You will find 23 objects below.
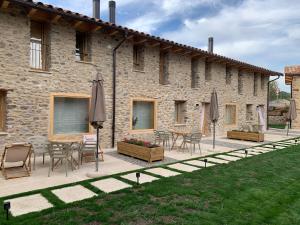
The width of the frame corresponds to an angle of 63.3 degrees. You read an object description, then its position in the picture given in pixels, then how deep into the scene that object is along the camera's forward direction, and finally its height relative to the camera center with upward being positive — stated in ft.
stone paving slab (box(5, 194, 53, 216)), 13.43 -5.46
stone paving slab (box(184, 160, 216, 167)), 25.09 -5.31
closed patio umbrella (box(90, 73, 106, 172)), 21.39 +0.65
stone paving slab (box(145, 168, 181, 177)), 21.35 -5.37
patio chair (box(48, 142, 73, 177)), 20.77 -3.39
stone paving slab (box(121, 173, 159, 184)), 19.44 -5.38
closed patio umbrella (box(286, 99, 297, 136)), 53.26 +0.55
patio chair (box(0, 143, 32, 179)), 19.19 -3.69
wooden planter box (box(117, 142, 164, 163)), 25.82 -4.39
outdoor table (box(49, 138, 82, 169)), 23.66 -2.88
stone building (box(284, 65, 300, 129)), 75.00 +9.29
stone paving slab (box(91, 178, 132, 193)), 17.30 -5.43
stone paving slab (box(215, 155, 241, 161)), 28.04 -5.26
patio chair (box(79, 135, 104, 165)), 24.38 -3.60
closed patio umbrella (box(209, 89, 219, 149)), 35.17 +0.43
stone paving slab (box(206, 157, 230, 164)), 26.85 -5.29
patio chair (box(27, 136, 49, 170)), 27.45 -3.59
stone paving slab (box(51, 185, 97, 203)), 15.47 -5.47
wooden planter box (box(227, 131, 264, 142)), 42.62 -4.13
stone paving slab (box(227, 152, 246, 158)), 30.02 -5.22
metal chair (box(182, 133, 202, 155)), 31.12 -3.22
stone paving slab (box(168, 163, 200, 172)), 23.19 -5.35
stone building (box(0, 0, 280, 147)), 26.05 +5.05
